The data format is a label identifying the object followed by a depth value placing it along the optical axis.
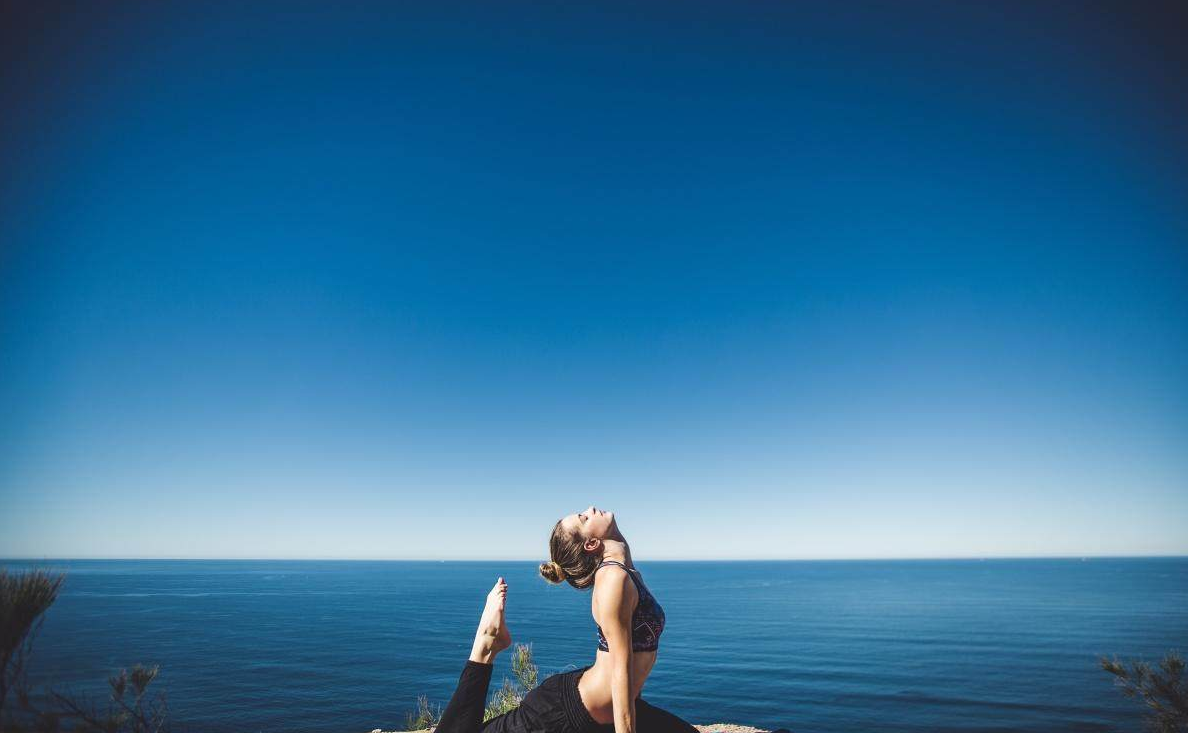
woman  3.31
